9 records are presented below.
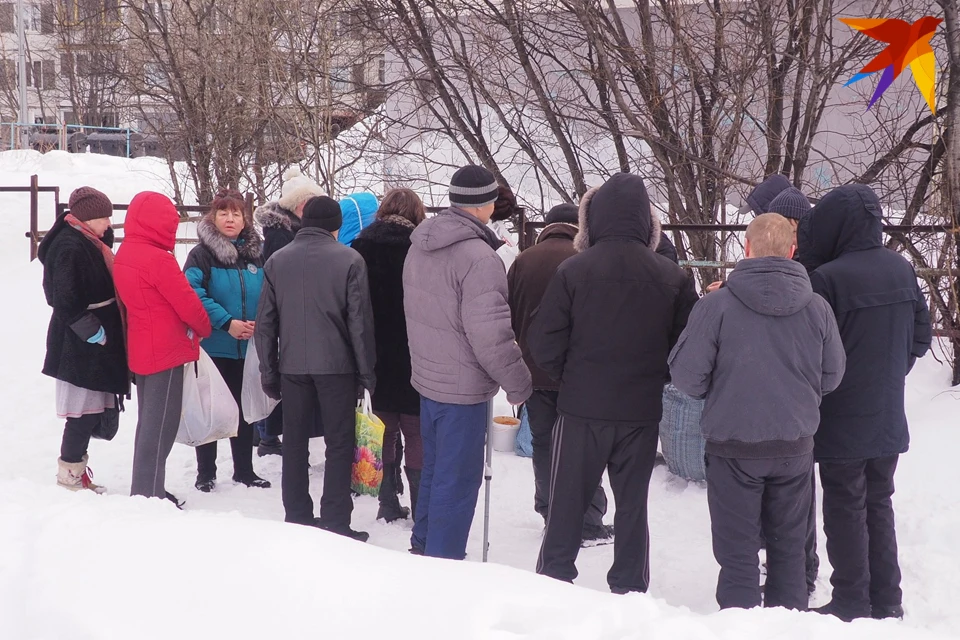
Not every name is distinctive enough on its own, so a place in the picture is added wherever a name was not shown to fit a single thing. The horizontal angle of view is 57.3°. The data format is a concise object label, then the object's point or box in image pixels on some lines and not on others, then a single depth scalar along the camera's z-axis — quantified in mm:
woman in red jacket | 4453
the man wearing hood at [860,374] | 3463
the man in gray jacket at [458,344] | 3742
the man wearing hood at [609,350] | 3451
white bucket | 5977
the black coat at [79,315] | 4535
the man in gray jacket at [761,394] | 3164
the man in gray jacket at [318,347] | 4254
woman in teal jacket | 4973
